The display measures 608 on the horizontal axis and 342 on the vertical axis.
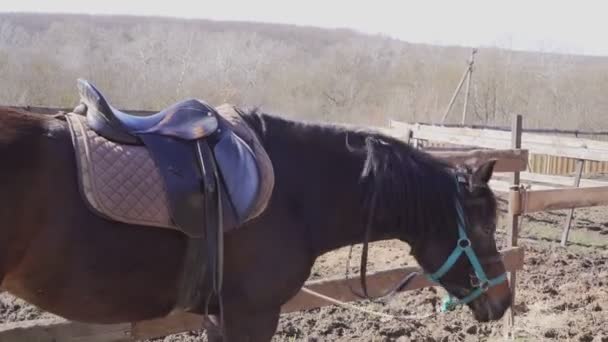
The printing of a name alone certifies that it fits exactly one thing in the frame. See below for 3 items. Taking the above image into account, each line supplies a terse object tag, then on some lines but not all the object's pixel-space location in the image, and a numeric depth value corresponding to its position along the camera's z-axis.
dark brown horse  2.15
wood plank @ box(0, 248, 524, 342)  3.05
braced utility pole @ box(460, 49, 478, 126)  20.06
